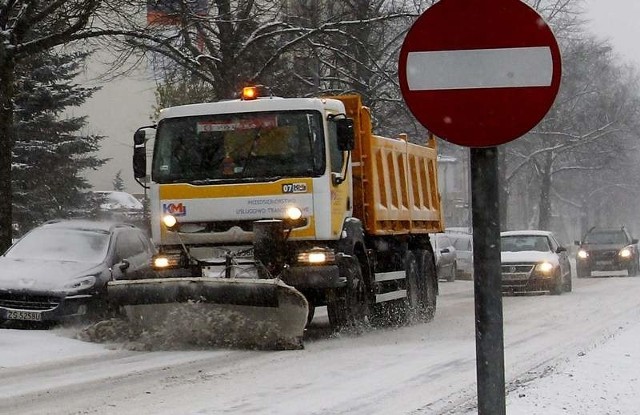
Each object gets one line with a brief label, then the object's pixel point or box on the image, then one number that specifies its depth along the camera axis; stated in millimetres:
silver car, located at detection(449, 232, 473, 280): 38906
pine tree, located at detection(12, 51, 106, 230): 33844
